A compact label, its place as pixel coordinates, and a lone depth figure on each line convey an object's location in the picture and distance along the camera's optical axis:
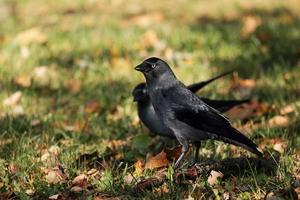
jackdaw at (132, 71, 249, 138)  10.00
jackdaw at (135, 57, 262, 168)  8.04
